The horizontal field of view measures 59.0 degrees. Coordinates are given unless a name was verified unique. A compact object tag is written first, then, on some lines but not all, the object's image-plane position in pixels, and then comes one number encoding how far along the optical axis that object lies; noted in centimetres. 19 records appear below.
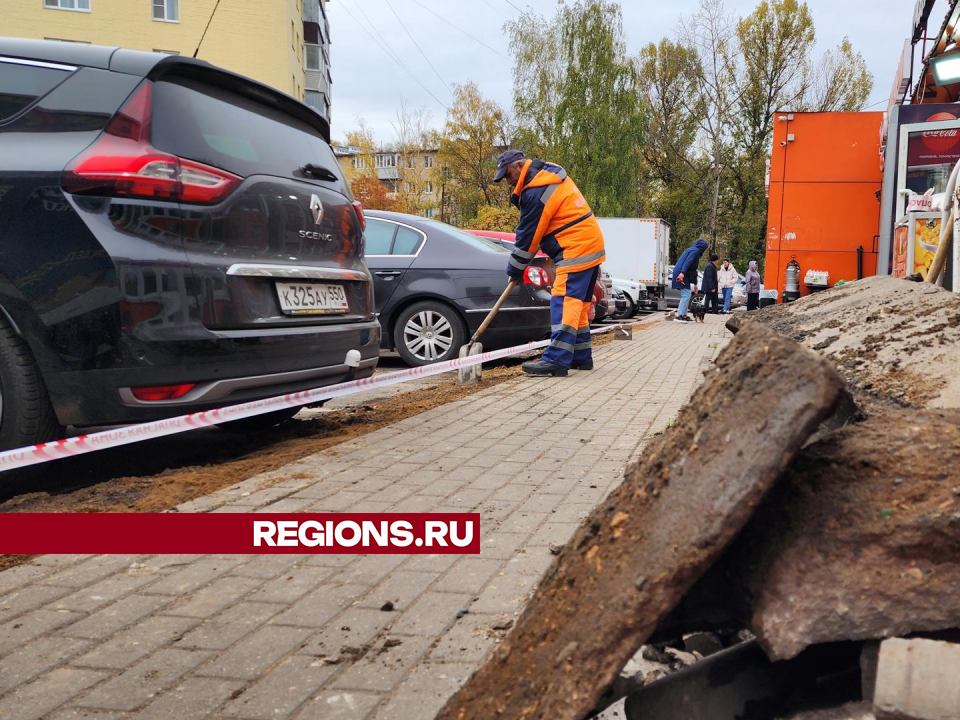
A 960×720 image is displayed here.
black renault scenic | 356
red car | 1267
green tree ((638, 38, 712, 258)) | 4412
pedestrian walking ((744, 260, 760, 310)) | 2784
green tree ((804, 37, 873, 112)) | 4050
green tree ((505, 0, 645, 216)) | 4112
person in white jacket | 2756
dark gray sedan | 873
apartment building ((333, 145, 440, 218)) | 4847
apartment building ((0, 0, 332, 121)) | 3444
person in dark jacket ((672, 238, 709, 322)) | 2042
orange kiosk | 1309
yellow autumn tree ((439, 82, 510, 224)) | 4612
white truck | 2686
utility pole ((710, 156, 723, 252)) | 4419
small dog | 2120
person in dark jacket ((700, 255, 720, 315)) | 2467
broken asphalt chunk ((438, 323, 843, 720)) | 144
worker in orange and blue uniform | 791
